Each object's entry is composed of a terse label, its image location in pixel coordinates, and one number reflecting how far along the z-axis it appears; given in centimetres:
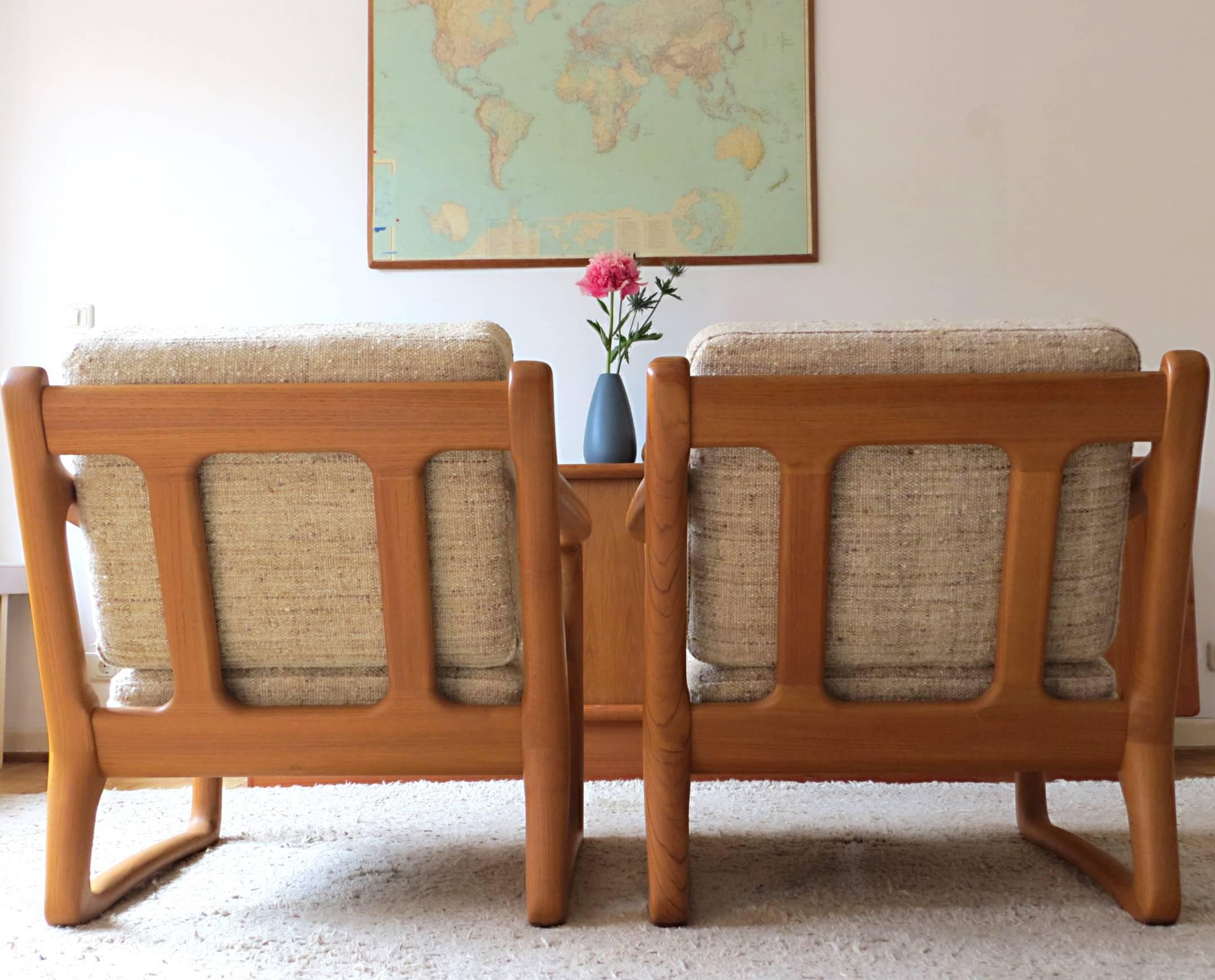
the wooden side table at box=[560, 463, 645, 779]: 203
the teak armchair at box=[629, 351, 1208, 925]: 107
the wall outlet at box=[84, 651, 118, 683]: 253
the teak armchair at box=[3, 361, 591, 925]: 108
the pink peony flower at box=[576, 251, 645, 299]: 228
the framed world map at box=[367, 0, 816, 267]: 259
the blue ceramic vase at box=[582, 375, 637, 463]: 231
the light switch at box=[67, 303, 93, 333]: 261
